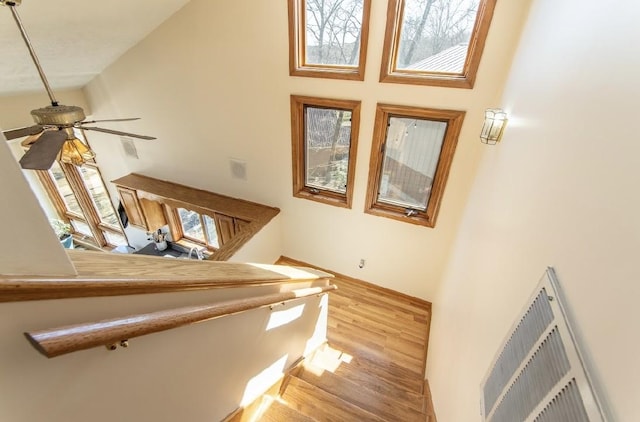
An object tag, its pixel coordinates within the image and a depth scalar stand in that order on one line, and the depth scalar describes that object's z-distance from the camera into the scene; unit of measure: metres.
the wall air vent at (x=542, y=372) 0.73
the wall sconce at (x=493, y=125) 2.02
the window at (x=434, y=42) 2.41
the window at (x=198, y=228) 4.86
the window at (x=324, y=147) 3.13
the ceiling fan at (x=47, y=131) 1.47
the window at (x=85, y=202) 5.47
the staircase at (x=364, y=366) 2.06
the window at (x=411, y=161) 2.81
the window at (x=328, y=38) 2.71
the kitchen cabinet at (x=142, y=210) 4.67
